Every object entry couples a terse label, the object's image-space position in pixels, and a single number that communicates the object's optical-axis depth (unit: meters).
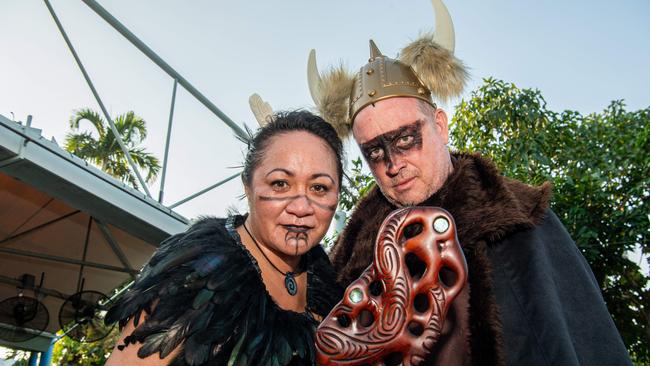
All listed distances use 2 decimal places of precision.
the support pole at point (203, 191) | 4.52
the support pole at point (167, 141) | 4.42
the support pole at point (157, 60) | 4.39
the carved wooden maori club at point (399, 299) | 1.12
